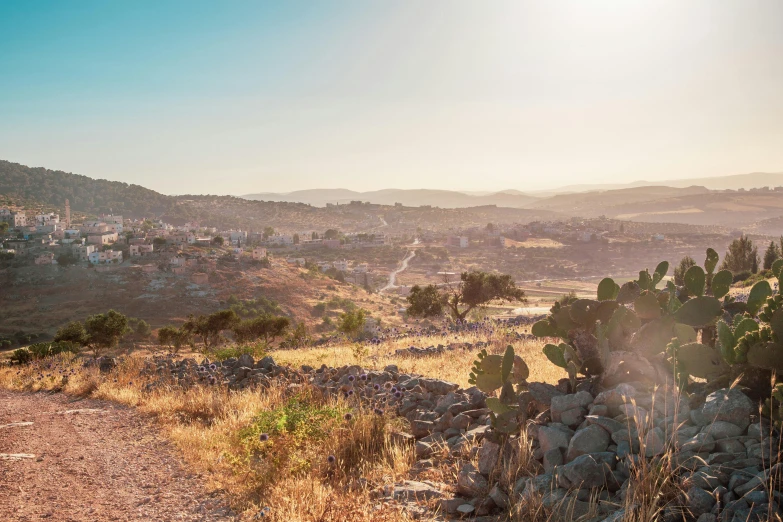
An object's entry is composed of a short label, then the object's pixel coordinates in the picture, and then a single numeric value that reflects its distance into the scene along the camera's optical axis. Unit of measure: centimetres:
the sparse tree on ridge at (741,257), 3988
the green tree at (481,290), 2853
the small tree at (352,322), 2314
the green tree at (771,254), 3835
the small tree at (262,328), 2780
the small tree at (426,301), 2859
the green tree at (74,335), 2569
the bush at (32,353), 1266
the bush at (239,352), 1001
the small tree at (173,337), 3228
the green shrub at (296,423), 468
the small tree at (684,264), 3019
